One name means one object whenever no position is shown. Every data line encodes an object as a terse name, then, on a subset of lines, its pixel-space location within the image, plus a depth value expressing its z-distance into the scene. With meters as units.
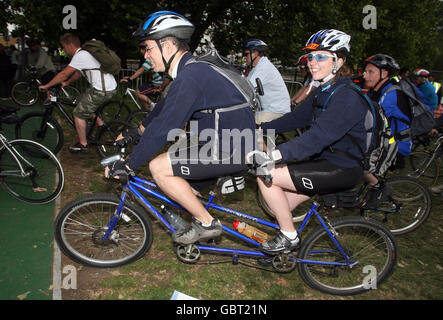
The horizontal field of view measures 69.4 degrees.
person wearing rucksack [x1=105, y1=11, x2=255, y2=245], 2.45
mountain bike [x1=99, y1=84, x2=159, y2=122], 6.80
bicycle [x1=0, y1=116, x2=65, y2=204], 4.05
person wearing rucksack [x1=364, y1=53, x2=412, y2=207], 3.94
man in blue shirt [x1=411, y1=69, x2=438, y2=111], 6.88
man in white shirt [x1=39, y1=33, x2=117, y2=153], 5.33
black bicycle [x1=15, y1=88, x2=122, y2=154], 5.50
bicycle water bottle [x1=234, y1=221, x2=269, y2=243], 3.14
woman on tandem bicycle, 2.49
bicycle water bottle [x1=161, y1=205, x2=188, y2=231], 3.07
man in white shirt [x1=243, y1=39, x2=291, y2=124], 4.91
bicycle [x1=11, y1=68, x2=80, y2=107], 9.63
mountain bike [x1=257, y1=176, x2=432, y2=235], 4.07
